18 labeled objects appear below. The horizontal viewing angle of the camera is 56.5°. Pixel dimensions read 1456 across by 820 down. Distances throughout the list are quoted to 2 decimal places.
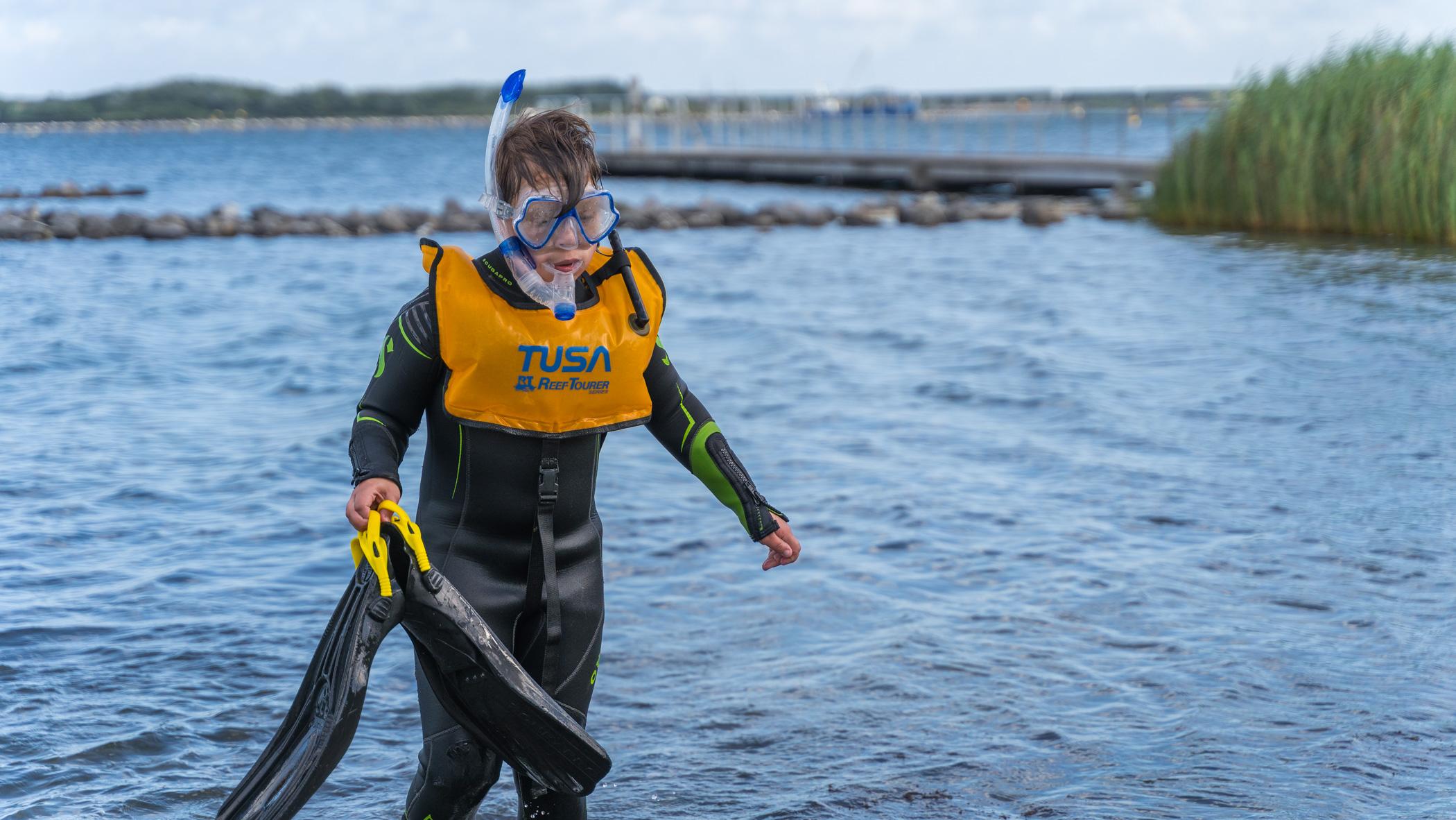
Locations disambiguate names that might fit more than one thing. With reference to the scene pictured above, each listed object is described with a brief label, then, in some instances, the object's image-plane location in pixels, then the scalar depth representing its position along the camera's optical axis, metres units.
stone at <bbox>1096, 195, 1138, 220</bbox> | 28.47
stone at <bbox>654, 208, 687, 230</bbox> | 31.30
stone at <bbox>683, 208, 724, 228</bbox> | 31.48
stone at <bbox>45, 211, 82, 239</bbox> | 28.80
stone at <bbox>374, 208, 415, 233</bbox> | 31.69
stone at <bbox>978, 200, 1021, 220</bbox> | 30.78
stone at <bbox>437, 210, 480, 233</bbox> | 30.73
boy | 3.18
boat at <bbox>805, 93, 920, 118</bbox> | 55.58
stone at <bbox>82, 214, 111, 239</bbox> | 29.14
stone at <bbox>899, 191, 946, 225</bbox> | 30.34
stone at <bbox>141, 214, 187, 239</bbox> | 29.45
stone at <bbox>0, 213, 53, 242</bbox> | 28.28
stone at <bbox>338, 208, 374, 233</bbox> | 31.52
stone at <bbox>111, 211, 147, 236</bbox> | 29.61
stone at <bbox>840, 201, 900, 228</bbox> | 30.39
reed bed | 19.66
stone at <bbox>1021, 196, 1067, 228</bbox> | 29.00
